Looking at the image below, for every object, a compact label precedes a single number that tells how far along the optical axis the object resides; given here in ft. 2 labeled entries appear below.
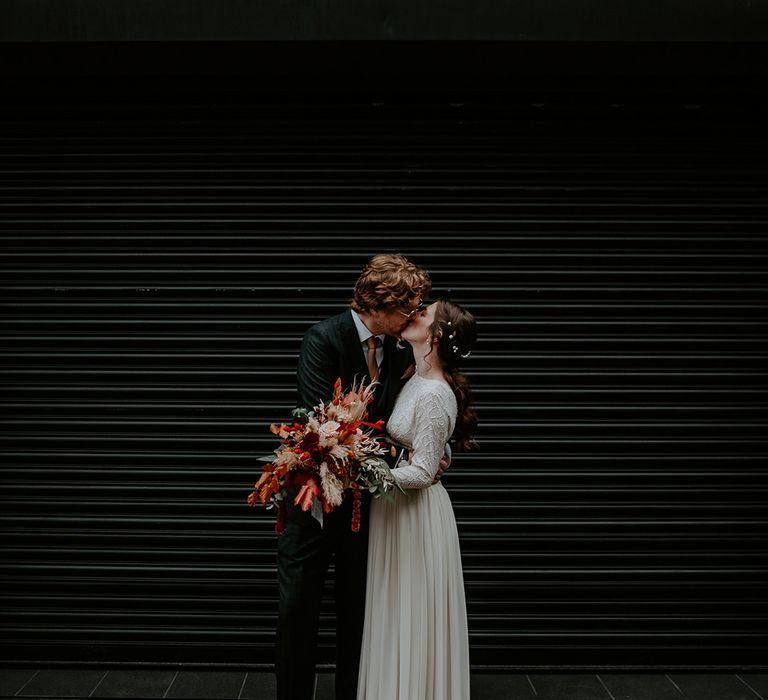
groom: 11.71
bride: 11.71
